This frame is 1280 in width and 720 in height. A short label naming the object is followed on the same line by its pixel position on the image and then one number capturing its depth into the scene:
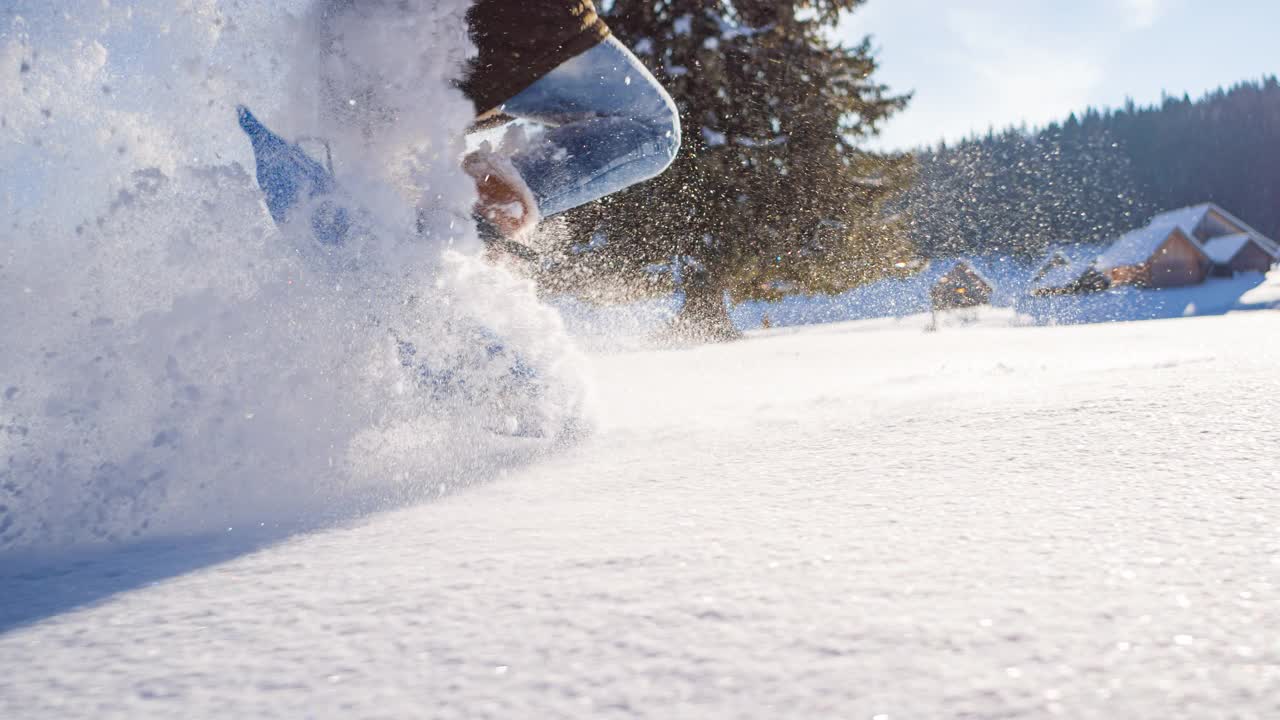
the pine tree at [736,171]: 8.48
